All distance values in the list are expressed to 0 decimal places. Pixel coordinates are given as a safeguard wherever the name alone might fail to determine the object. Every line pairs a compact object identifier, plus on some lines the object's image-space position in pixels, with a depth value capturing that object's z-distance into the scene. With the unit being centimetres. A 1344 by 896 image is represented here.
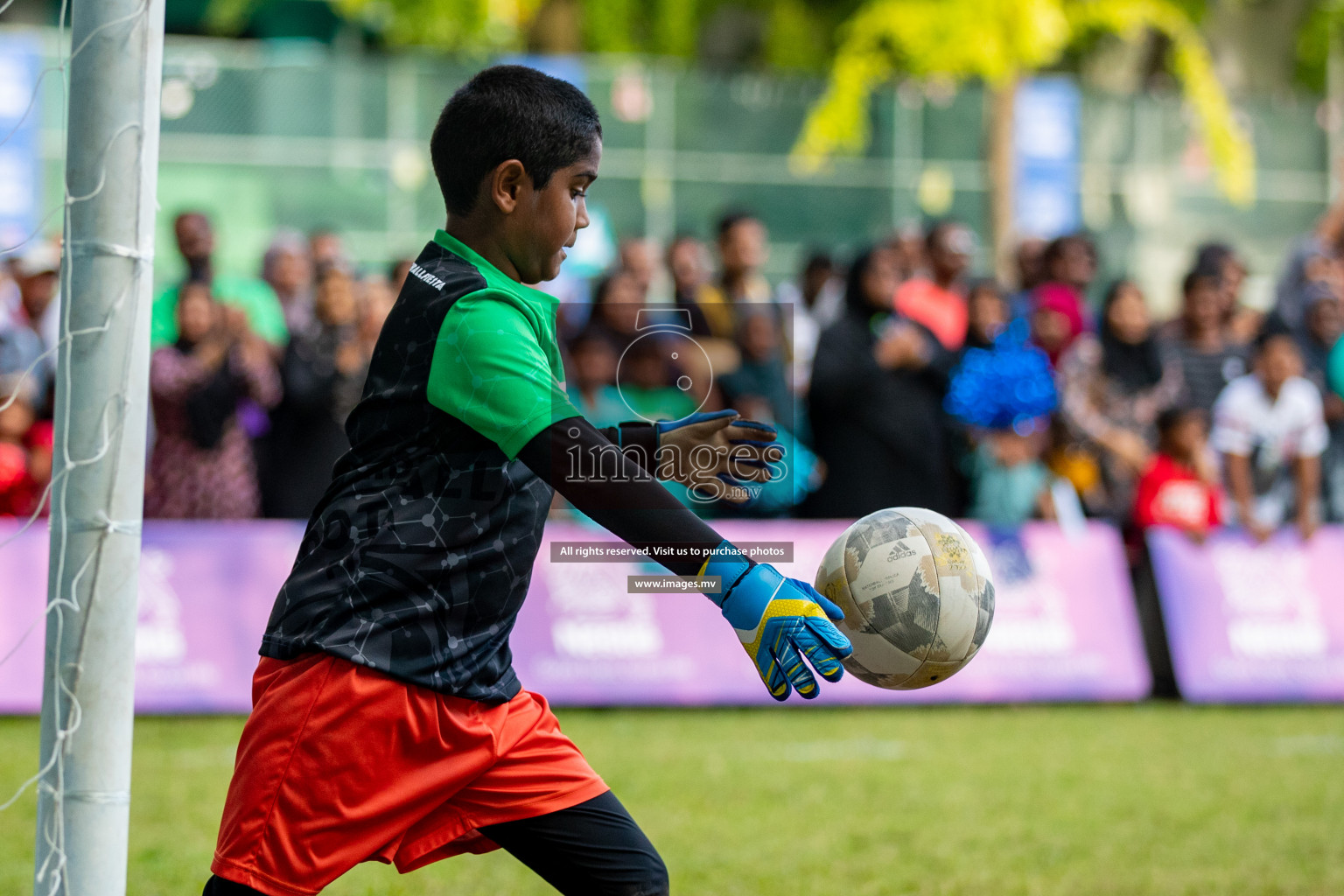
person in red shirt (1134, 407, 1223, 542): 1944
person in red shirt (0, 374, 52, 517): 1709
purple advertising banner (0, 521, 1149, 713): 1653
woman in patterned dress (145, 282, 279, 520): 1727
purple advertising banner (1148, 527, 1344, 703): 1859
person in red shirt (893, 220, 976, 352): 2002
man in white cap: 1798
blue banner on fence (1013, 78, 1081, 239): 4244
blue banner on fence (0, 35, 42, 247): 3400
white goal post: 568
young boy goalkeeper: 534
